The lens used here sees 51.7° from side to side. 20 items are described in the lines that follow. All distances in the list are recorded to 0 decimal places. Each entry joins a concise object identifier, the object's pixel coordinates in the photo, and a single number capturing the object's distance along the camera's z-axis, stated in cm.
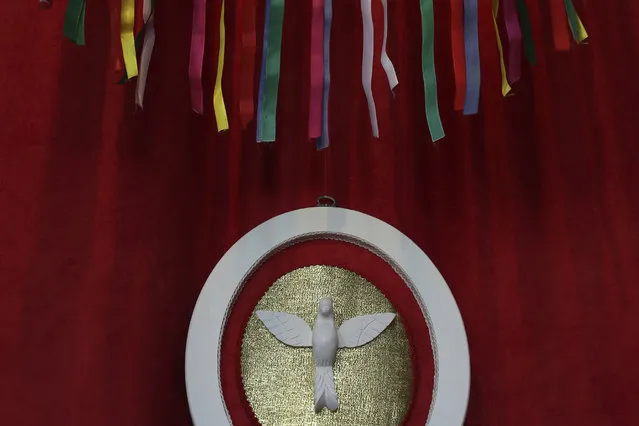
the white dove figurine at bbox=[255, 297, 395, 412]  107
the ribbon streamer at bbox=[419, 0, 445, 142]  112
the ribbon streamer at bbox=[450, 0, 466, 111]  116
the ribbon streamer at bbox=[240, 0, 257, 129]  115
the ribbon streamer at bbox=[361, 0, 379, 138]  113
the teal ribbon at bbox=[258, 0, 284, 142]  113
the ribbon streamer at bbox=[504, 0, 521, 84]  117
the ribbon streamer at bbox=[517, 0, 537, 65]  122
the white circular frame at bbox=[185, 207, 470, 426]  105
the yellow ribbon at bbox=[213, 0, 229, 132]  112
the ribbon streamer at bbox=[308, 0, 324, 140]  113
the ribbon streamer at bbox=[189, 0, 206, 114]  115
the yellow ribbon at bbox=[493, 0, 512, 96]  112
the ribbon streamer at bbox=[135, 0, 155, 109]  110
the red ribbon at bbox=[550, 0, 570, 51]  115
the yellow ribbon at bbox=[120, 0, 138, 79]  107
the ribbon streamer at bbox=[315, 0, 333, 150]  114
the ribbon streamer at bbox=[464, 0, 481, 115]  114
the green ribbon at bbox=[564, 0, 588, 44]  113
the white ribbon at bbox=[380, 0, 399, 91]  110
